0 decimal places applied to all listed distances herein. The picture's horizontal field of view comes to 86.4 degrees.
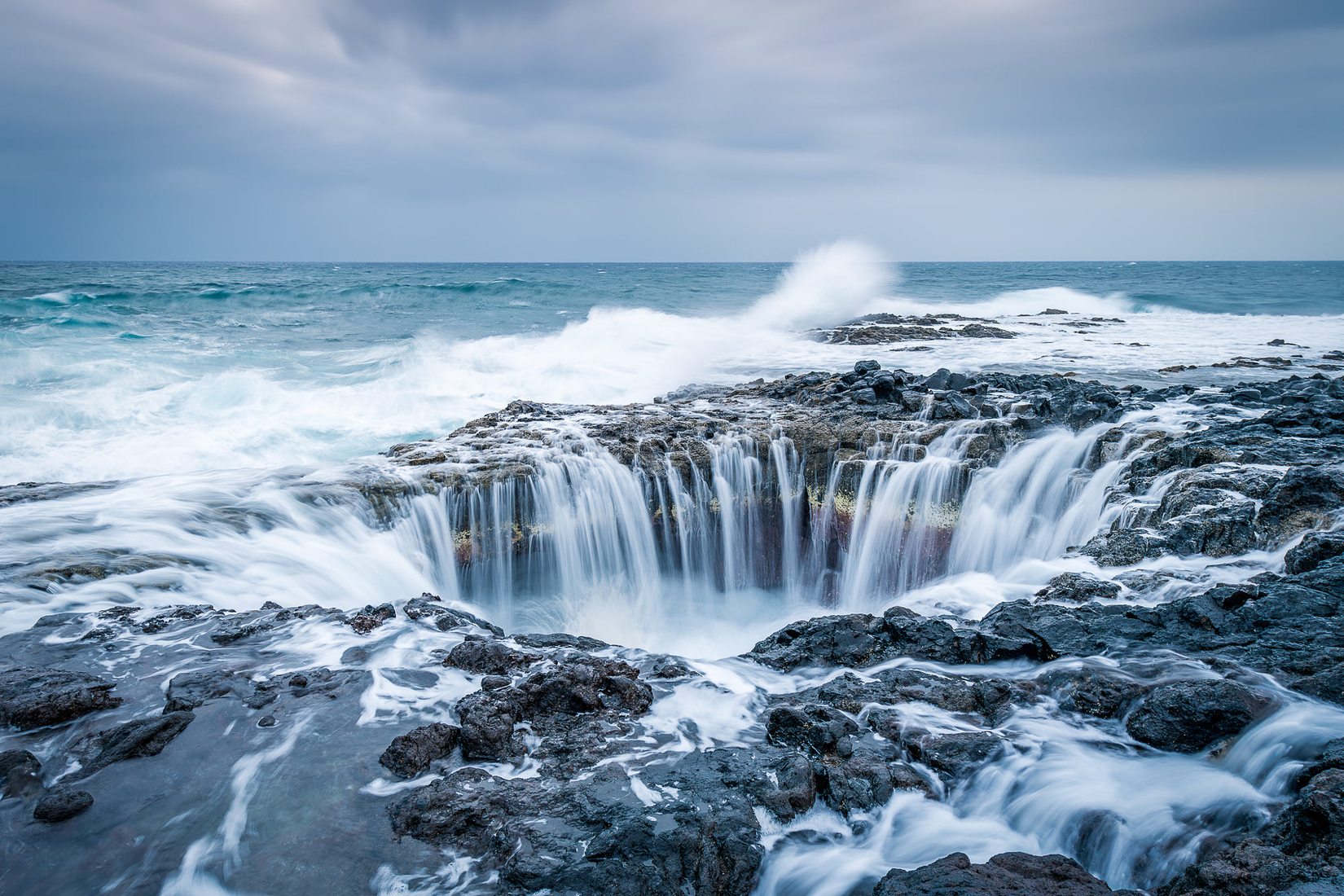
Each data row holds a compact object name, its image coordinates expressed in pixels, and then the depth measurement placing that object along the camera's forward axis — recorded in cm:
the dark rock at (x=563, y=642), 533
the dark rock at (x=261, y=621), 518
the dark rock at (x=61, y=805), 336
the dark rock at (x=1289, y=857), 248
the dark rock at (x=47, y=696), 398
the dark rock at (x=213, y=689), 429
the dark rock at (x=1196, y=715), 365
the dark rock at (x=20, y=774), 352
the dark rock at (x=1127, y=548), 609
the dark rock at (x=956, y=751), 374
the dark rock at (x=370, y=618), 546
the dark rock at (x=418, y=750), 377
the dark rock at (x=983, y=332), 2244
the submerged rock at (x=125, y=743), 376
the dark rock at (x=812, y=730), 388
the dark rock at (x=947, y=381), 1122
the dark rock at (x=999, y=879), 254
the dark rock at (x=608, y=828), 298
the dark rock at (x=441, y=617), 565
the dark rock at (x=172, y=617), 525
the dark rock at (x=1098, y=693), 410
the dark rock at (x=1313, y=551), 516
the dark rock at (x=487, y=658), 484
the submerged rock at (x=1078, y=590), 551
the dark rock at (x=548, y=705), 393
